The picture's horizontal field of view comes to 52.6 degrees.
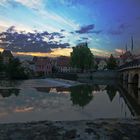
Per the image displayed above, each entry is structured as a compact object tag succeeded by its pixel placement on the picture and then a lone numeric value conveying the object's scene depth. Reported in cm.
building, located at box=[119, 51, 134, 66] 7582
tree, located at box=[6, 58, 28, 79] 4392
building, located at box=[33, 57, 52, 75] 7320
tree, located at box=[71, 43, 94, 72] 5579
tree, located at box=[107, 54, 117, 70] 6731
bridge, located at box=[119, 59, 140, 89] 3076
